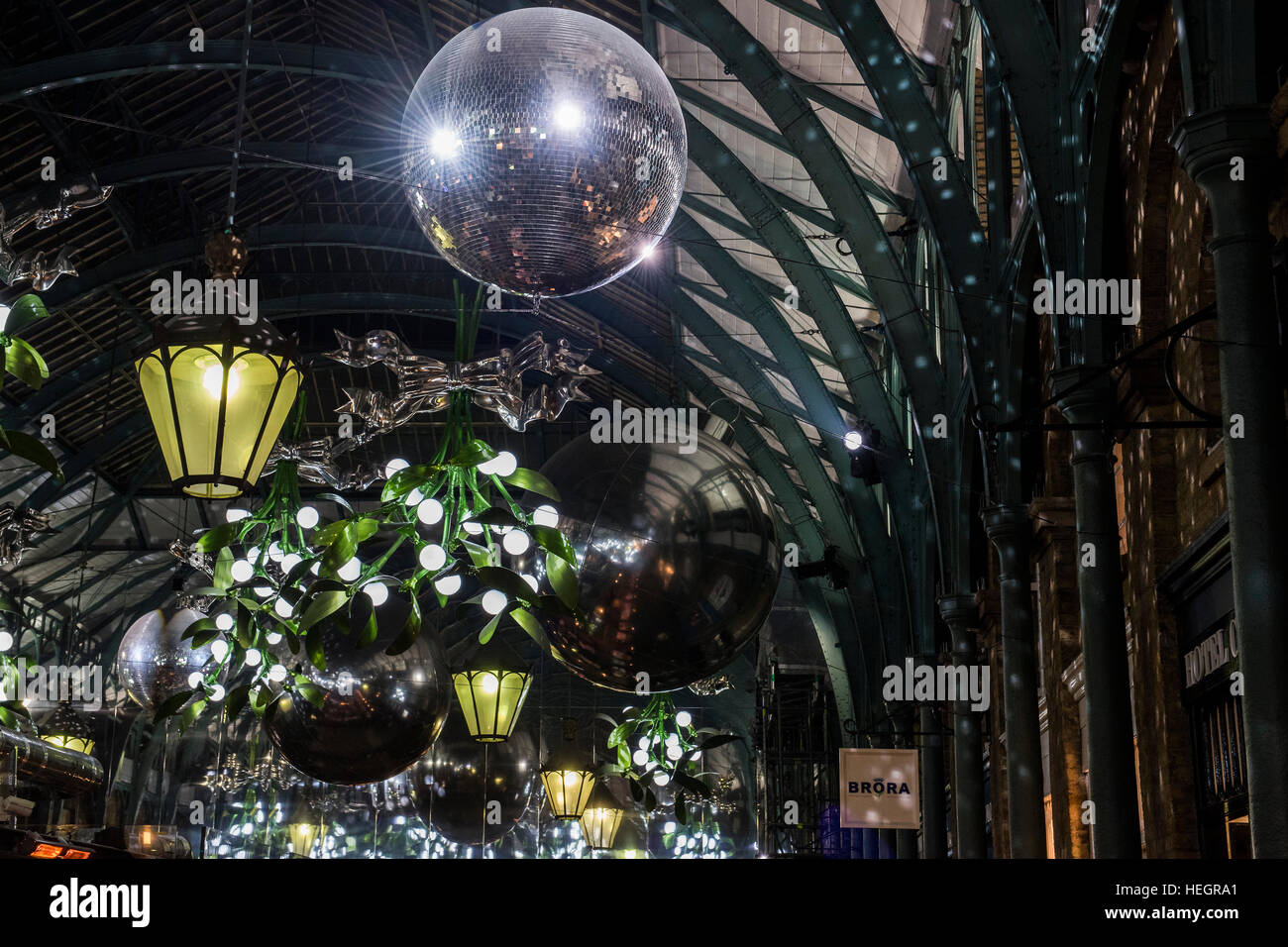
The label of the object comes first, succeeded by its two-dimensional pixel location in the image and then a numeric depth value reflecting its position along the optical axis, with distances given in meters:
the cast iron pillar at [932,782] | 15.67
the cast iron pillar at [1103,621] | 8.13
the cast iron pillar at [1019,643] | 10.99
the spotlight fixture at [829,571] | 16.88
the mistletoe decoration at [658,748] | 9.04
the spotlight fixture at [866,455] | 14.91
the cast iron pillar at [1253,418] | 5.43
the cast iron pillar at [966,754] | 13.19
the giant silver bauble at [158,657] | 8.58
